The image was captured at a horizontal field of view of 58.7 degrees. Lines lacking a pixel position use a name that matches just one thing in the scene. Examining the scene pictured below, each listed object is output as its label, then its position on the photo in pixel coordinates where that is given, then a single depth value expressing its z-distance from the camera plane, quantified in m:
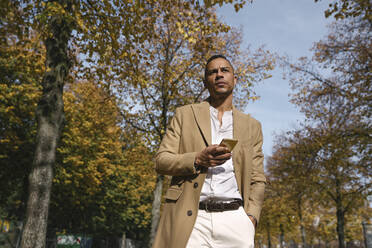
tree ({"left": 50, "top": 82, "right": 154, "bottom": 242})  18.28
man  2.25
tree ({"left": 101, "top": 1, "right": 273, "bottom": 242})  15.69
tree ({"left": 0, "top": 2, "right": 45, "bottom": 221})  16.34
